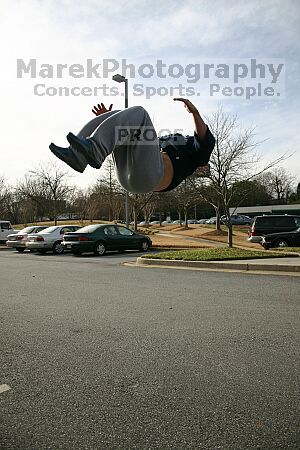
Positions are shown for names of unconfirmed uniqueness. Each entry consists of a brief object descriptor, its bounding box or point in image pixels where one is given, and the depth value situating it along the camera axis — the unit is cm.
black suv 1845
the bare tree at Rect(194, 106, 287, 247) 1612
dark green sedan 1661
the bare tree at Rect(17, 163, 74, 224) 3776
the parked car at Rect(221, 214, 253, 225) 4875
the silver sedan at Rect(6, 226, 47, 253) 2014
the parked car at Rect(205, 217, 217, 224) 5759
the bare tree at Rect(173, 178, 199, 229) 3043
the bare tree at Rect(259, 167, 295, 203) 7500
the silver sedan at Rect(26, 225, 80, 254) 1870
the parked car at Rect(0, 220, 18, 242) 2534
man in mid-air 237
